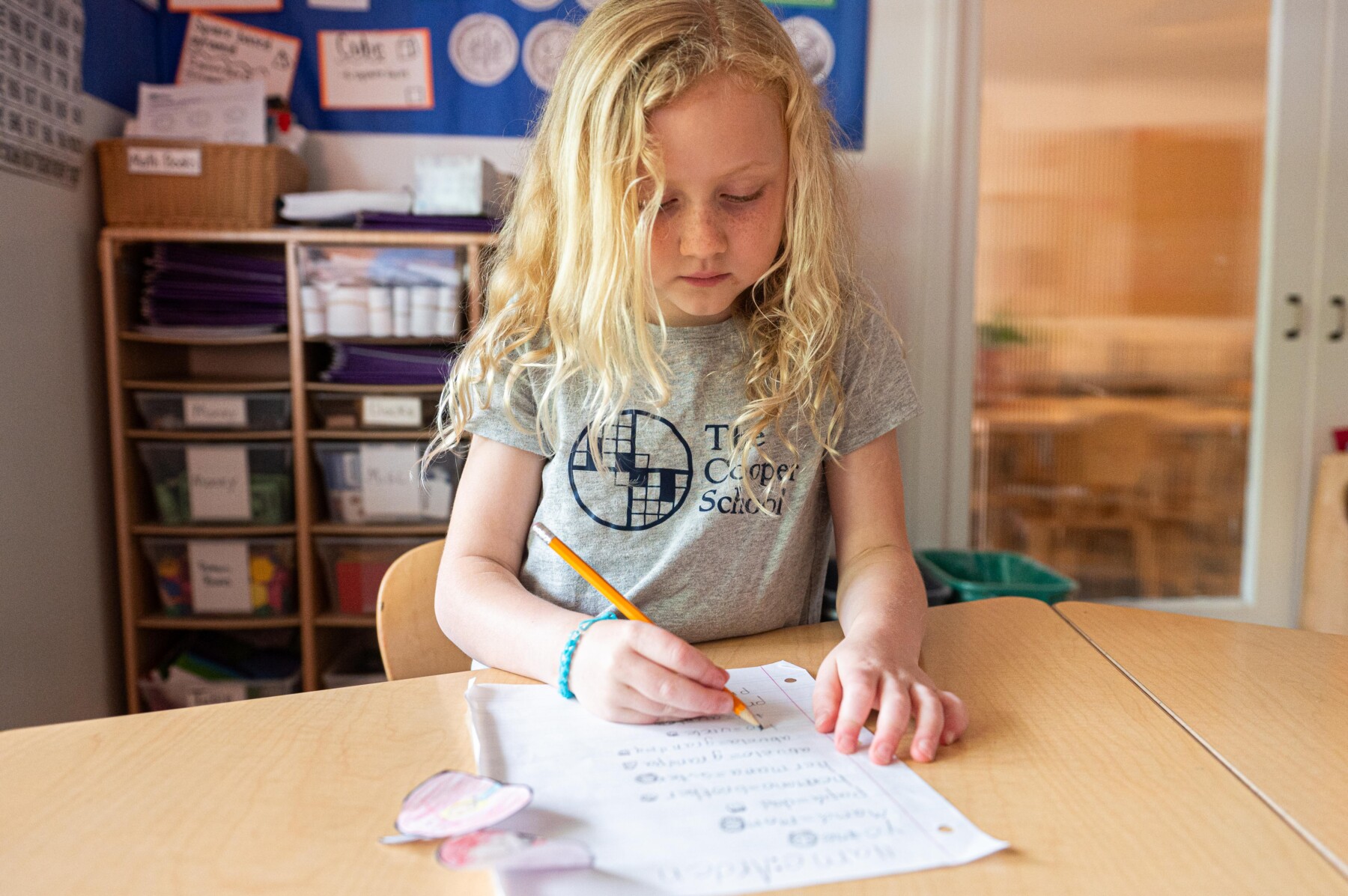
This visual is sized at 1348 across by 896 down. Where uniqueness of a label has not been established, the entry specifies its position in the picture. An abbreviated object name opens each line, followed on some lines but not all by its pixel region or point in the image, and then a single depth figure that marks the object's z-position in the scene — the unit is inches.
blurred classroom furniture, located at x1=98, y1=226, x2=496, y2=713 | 75.5
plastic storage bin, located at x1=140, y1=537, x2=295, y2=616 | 78.6
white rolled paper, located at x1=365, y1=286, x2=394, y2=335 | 75.3
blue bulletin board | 84.6
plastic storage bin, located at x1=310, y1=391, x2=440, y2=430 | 77.5
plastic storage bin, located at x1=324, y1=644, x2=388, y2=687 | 81.7
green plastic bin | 81.2
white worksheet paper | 18.3
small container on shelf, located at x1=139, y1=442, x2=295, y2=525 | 77.7
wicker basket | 74.0
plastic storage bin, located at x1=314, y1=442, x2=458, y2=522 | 78.0
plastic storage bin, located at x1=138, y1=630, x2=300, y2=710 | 78.6
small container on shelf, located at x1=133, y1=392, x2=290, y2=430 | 77.5
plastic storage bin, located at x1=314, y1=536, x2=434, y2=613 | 79.5
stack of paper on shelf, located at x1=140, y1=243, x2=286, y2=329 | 75.7
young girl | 31.8
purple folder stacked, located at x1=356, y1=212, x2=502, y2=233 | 75.2
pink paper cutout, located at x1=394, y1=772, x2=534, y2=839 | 19.5
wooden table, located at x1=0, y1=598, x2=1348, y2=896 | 18.3
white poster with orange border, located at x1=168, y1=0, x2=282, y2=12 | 83.5
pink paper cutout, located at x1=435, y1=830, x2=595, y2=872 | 17.9
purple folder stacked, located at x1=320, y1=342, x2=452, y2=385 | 76.9
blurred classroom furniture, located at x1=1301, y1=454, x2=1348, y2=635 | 58.6
